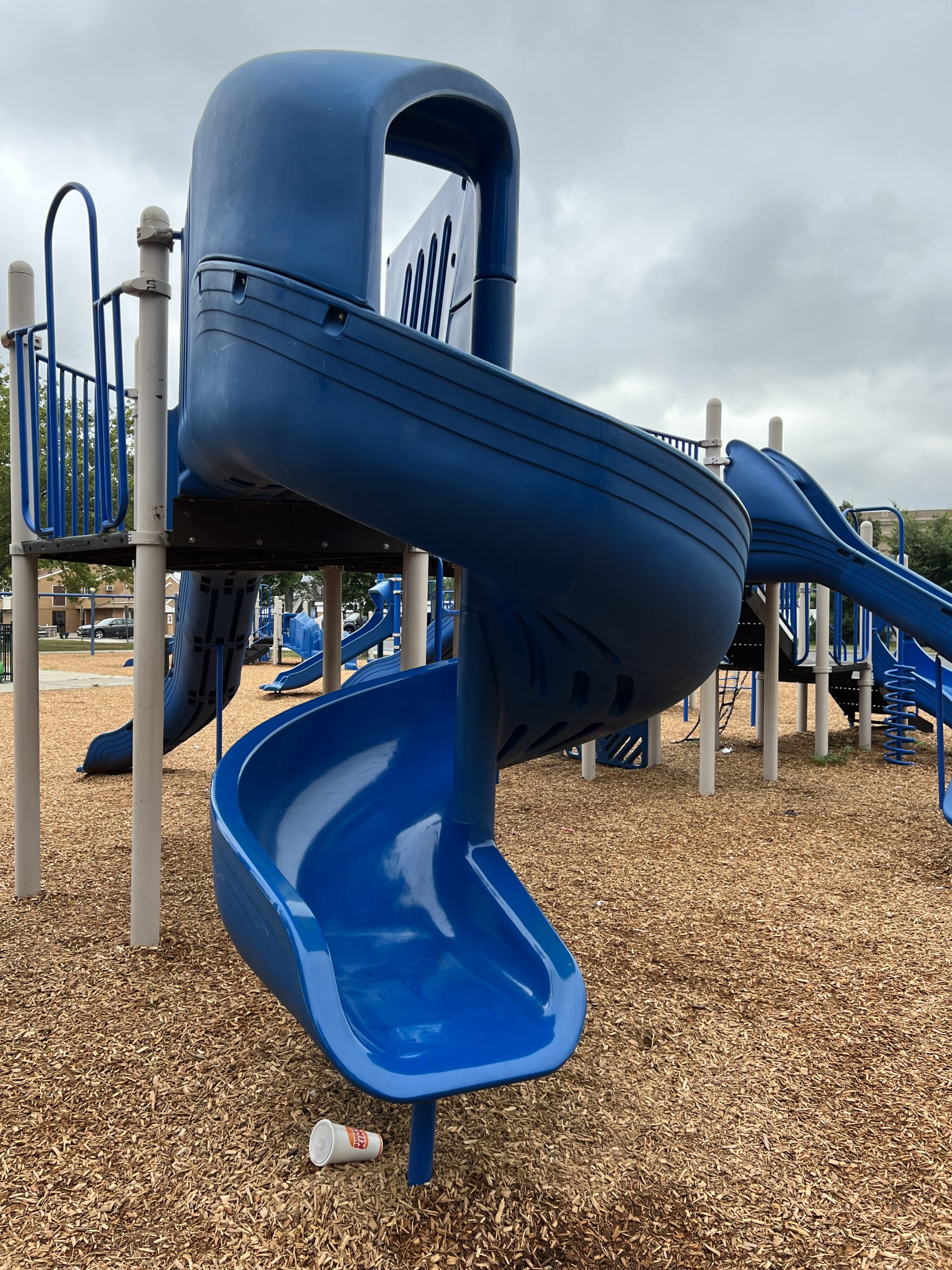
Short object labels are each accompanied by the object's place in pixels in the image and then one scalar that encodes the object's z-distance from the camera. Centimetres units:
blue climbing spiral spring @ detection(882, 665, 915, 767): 1012
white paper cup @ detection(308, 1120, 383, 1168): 232
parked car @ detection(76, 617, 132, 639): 5084
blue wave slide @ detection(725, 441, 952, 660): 695
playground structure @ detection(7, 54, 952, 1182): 234
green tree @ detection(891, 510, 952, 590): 3403
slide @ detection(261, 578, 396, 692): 1684
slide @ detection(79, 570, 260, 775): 670
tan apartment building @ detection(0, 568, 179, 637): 6031
